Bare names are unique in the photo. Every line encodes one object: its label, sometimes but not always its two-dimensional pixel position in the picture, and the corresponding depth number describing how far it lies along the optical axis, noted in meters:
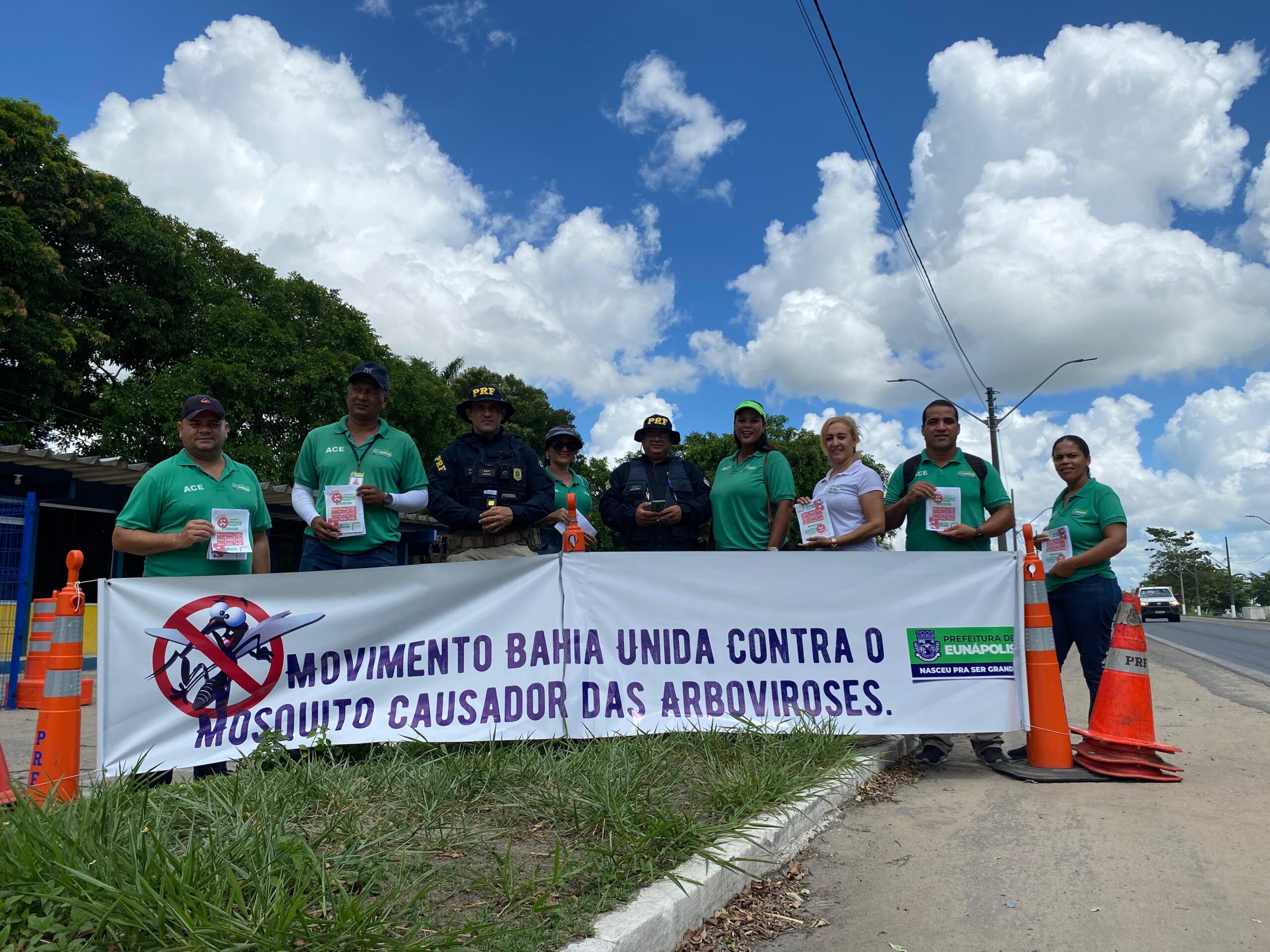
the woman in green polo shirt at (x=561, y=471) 6.23
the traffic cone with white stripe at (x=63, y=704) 3.60
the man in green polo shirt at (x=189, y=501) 4.02
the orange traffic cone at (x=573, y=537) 4.73
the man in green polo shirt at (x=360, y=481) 4.54
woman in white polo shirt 5.17
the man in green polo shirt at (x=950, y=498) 5.07
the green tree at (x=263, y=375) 19.09
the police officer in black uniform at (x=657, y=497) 5.58
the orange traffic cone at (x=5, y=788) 3.25
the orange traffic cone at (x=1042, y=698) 4.52
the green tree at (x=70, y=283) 17.50
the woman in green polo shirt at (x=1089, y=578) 4.88
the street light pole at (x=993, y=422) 21.92
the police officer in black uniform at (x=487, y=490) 4.96
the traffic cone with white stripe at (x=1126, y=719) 4.37
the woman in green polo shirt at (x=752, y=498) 5.42
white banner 4.06
